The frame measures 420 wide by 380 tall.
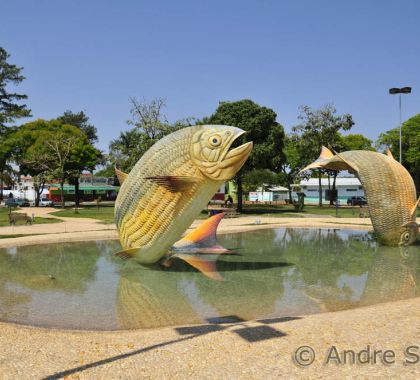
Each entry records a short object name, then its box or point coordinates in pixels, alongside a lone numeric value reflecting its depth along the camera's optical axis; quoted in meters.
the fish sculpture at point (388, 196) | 15.30
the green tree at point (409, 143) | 57.16
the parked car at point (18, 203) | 43.73
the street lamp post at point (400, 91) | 35.28
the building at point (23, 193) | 67.15
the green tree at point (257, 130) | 36.06
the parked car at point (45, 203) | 47.12
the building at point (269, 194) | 60.97
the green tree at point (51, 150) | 41.84
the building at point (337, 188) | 62.78
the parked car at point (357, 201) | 50.58
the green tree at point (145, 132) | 36.53
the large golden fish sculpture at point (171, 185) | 9.64
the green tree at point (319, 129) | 45.97
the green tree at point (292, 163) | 48.73
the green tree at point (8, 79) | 51.00
